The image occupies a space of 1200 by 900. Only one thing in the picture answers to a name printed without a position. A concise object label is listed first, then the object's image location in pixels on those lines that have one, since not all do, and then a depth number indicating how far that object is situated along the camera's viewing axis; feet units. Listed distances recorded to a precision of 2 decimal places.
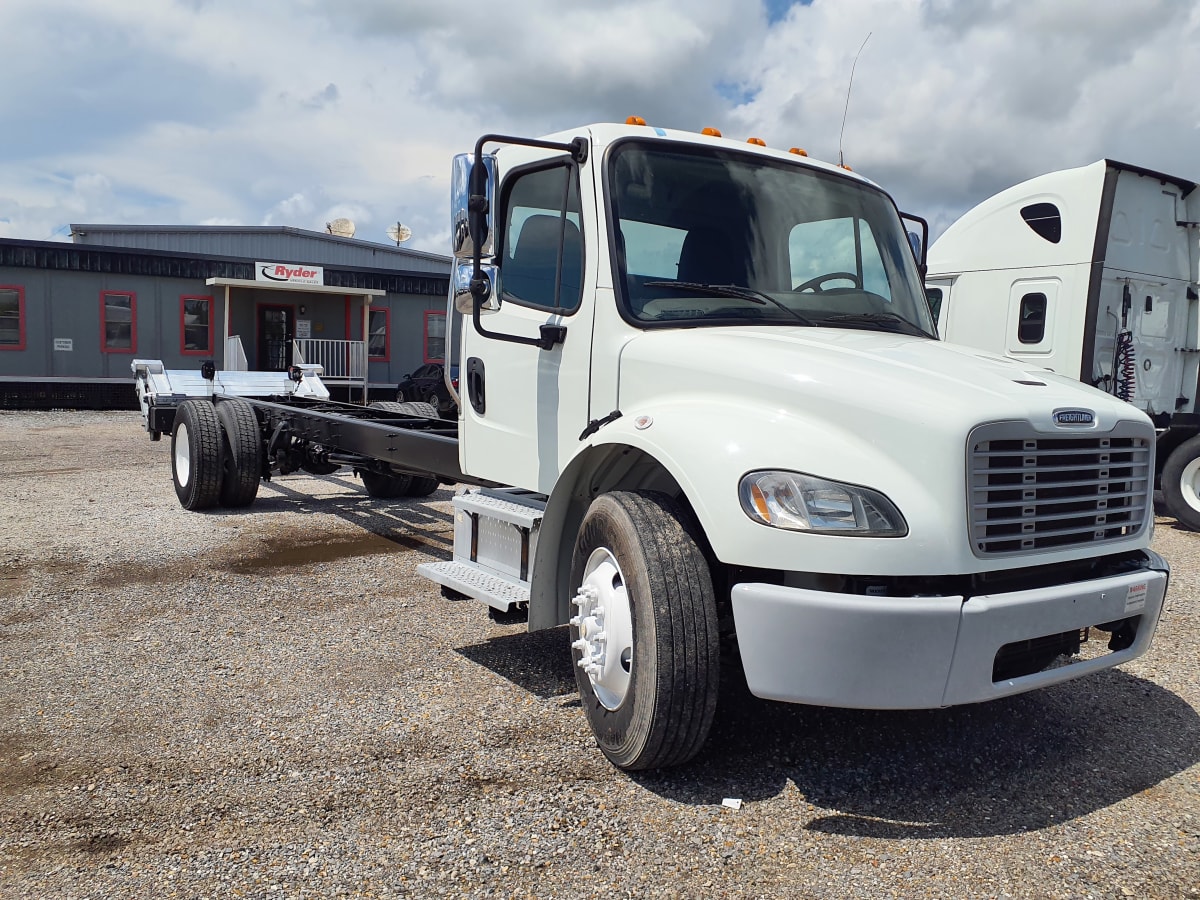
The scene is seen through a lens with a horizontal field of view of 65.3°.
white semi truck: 31.58
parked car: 69.46
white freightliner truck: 8.91
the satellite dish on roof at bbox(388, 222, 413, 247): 105.40
